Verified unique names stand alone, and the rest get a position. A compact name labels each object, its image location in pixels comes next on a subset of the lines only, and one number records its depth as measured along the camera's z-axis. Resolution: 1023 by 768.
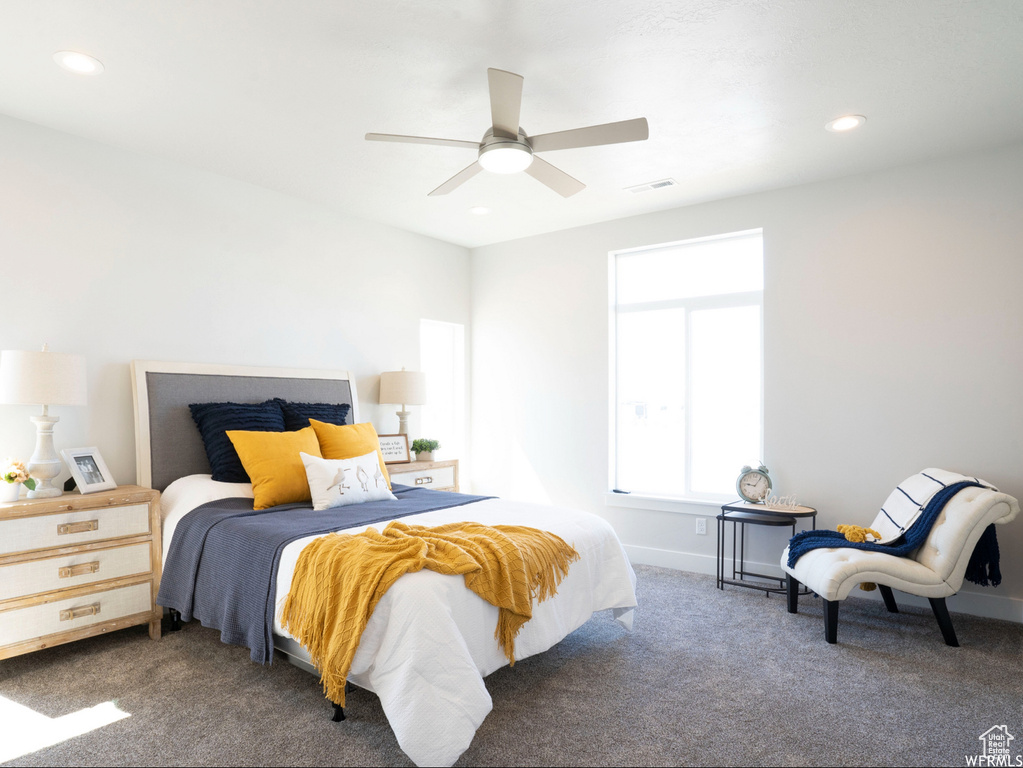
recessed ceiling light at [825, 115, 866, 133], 3.15
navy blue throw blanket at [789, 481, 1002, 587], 3.15
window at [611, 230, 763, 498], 4.49
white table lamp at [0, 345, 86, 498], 2.87
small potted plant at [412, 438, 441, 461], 4.99
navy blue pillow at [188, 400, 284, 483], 3.50
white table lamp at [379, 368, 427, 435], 4.84
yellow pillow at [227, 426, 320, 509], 3.30
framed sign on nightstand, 4.79
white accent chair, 2.96
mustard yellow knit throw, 2.18
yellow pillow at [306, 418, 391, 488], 3.74
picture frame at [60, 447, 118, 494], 3.13
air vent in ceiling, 4.12
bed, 2.02
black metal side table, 3.87
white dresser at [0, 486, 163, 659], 2.71
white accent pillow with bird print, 3.29
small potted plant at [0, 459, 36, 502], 2.83
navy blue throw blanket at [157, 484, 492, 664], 2.56
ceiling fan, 2.35
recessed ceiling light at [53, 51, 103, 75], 2.58
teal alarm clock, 4.15
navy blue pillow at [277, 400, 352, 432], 3.99
